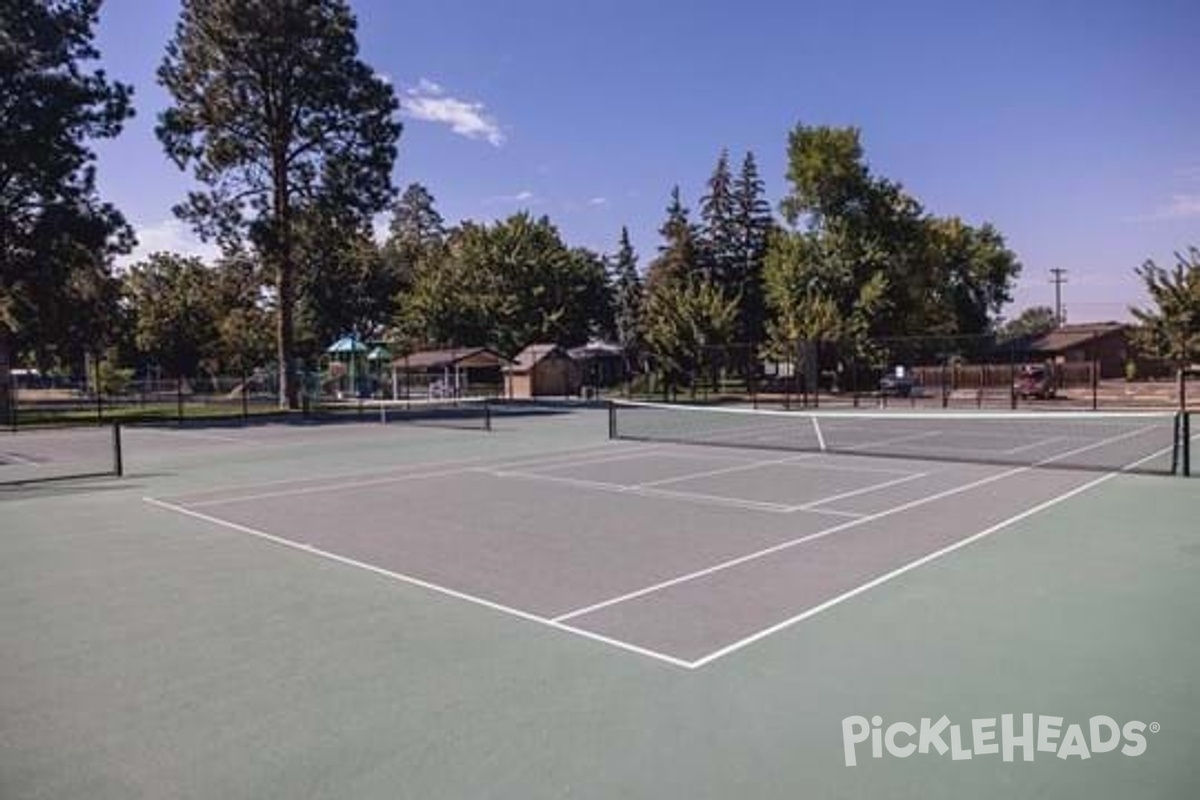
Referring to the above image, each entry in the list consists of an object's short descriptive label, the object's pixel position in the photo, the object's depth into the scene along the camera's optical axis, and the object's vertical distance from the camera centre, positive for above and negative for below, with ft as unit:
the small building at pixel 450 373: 172.55 +0.76
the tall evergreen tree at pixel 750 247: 208.23 +31.13
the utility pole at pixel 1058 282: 270.67 +26.80
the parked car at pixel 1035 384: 129.39 -3.00
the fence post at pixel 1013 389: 111.14 -3.25
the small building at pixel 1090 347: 198.70 +4.10
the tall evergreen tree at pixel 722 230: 209.46 +35.60
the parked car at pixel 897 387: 136.87 -3.20
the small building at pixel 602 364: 190.49 +2.20
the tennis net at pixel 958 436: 54.90 -6.12
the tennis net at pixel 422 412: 101.80 -5.35
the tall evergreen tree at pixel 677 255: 202.28 +28.44
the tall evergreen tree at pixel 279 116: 123.65 +40.44
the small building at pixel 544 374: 171.12 +0.03
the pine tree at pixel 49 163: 108.58 +28.84
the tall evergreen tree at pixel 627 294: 242.17 +23.80
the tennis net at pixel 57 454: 55.67 -6.02
